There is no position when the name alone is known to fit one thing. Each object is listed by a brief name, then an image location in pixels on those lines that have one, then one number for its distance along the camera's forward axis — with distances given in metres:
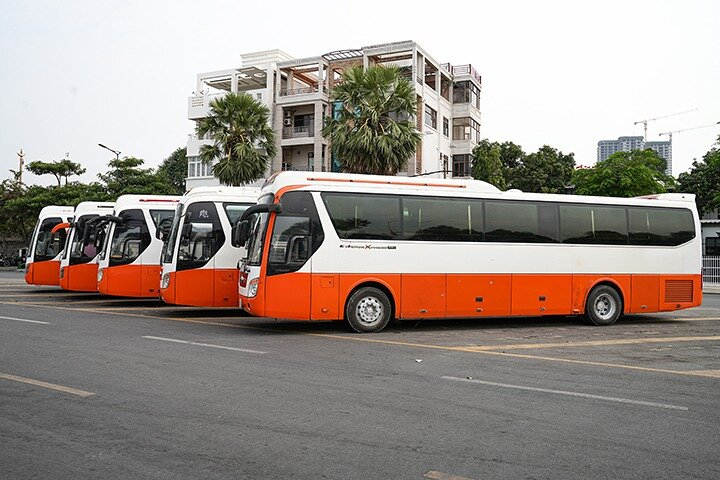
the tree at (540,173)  55.97
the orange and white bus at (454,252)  13.04
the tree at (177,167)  74.06
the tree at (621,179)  36.06
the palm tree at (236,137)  33.97
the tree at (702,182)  51.84
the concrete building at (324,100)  43.09
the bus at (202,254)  16.19
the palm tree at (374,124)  28.95
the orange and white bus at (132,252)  18.80
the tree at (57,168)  49.09
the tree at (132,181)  44.25
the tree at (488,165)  47.31
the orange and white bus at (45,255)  23.53
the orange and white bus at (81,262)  21.03
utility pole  71.12
